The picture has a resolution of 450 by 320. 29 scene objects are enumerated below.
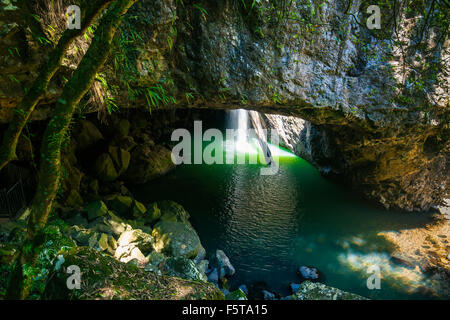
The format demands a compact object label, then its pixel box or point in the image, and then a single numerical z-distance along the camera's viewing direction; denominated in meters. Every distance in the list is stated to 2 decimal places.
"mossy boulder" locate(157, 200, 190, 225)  7.10
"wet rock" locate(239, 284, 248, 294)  5.23
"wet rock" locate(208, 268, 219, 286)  5.33
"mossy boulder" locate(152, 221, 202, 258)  5.76
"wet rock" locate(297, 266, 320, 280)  5.74
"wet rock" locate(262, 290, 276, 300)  5.10
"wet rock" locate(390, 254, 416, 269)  6.11
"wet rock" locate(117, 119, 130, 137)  10.00
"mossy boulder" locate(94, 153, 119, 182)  8.55
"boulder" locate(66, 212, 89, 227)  5.93
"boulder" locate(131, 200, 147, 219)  6.99
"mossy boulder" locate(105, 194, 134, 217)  7.11
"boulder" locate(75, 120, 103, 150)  8.69
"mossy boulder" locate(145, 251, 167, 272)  5.04
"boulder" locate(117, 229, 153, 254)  5.40
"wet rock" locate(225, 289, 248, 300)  3.95
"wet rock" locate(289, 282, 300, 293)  5.37
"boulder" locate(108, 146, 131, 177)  9.20
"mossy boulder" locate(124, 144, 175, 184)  9.74
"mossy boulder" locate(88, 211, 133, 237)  5.75
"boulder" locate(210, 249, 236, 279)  5.65
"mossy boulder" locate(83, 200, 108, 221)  6.23
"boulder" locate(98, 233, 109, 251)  4.96
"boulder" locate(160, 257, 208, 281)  4.34
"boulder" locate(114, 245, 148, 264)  4.98
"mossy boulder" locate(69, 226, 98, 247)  4.80
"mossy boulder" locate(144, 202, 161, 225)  6.92
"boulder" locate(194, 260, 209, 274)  5.50
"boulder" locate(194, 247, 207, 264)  5.89
